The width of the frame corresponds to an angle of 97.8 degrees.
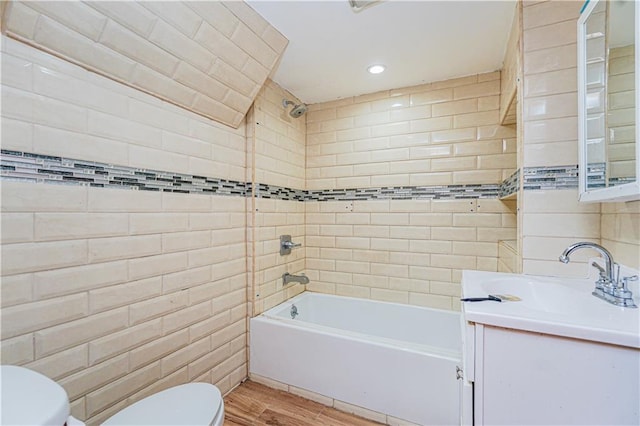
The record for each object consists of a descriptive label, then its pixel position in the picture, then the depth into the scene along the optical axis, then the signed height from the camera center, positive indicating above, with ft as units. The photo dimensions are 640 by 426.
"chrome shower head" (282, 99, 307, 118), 7.80 +2.91
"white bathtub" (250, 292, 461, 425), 5.08 -3.12
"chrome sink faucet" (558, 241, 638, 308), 3.16 -0.84
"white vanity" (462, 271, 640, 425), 2.48 -1.46
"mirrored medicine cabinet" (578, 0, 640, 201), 3.22 +1.48
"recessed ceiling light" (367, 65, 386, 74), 6.74 +3.52
